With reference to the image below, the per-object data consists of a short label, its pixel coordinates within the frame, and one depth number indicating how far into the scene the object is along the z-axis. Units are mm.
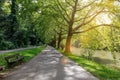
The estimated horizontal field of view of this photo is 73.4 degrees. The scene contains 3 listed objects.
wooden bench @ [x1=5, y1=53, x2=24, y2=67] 5389
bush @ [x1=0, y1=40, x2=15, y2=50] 12427
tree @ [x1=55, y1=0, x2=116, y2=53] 11172
